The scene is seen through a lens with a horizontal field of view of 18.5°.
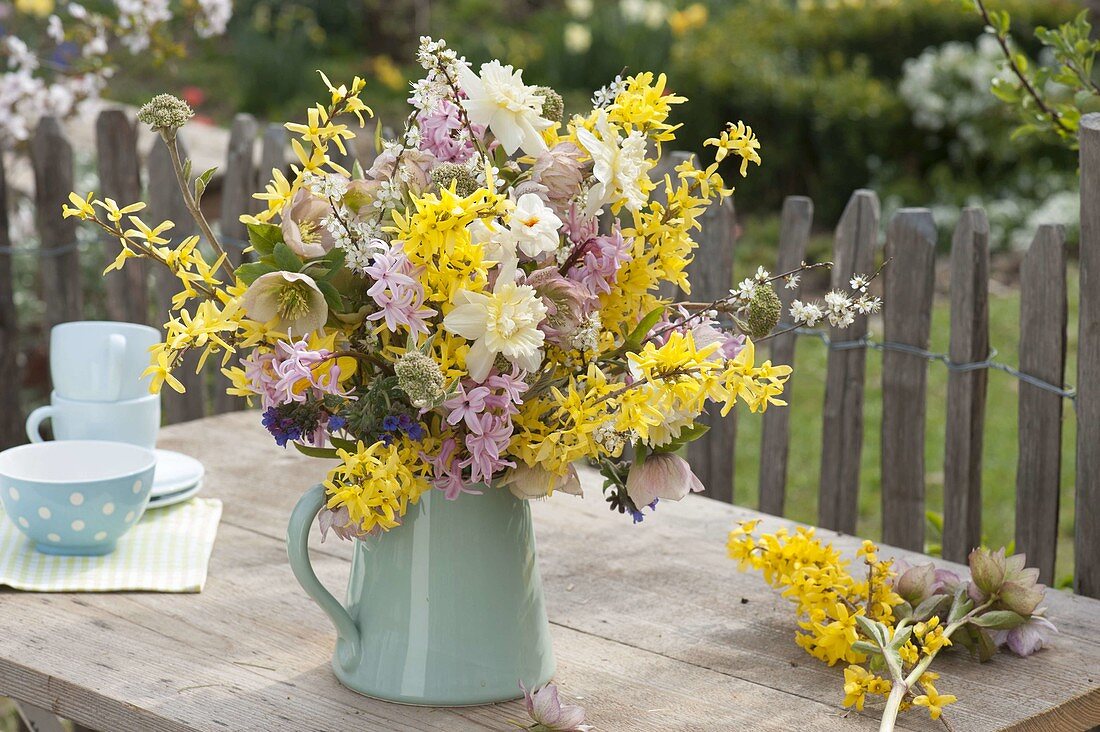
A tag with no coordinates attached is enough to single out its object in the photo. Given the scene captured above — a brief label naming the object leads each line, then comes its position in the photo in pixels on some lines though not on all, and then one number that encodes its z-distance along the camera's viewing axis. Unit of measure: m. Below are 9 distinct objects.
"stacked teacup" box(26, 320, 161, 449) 2.68
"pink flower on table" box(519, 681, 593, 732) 2.25
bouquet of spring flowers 2.19
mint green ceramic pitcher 2.31
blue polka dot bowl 2.51
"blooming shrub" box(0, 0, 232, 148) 4.12
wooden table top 2.32
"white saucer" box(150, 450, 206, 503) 2.68
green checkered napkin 2.51
